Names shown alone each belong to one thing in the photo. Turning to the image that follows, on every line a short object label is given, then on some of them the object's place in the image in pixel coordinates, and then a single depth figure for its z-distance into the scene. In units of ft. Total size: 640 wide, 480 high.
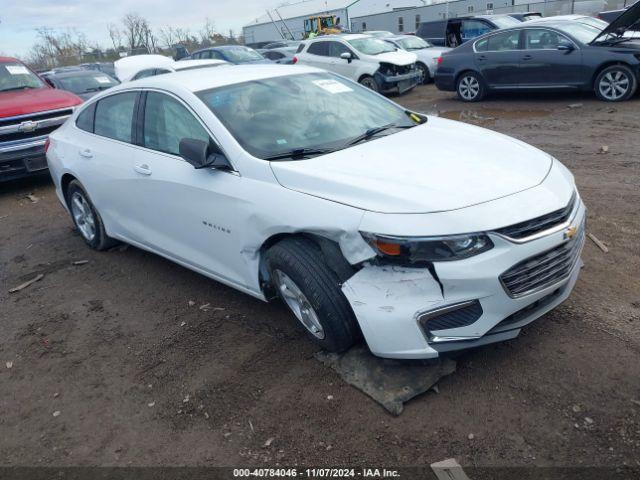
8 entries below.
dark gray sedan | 31.78
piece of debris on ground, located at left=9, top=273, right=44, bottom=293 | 16.53
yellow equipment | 113.80
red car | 25.18
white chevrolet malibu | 9.11
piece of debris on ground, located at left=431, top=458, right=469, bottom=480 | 8.07
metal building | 191.93
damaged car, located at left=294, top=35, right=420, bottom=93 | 43.70
